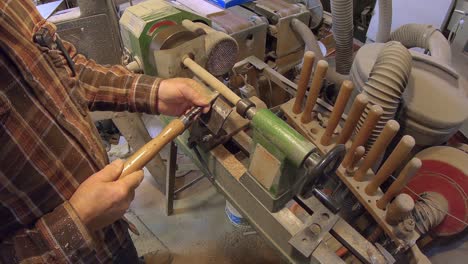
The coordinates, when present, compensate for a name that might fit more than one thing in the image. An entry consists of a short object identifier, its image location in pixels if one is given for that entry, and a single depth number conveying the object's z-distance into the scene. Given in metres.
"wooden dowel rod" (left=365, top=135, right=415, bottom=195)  0.76
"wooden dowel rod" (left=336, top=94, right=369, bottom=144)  0.85
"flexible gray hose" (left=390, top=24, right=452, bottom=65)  1.36
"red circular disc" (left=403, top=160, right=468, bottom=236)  1.07
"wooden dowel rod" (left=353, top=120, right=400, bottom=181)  0.78
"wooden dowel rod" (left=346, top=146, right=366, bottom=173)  0.91
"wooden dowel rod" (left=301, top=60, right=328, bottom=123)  0.94
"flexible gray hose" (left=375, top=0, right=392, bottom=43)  1.60
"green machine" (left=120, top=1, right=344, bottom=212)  0.63
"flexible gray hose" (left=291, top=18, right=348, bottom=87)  1.39
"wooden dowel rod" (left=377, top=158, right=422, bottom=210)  0.78
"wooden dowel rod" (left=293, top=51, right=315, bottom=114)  0.96
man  0.56
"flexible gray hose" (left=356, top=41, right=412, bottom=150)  0.94
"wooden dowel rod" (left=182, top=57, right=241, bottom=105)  0.80
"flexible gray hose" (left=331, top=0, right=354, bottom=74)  1.36
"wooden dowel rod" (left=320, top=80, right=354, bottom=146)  0.89
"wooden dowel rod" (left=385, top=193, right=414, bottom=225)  0.79
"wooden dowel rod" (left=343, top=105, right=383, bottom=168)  0.83
